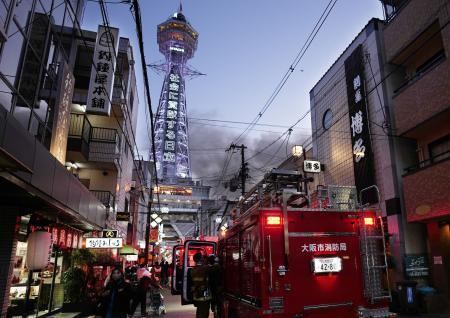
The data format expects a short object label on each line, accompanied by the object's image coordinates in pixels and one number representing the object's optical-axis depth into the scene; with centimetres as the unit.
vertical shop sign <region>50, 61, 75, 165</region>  1152
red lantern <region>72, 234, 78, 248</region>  1610
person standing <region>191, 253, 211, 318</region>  932
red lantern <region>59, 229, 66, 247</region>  1362
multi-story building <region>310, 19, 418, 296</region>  1580
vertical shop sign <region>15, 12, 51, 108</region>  973
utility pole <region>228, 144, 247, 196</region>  2848
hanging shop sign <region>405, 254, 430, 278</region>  1497
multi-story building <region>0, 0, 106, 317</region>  737
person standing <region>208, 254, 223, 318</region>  988
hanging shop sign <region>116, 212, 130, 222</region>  2583
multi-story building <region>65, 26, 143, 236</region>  2131
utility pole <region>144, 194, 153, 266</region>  2839
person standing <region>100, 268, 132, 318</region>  754
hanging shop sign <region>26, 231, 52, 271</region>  971
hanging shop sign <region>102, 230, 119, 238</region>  1909
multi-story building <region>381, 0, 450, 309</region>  1402
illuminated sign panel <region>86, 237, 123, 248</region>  1714
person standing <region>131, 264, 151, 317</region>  1430
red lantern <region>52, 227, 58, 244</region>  1238
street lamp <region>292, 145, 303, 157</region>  2127
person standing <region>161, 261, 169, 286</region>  3434
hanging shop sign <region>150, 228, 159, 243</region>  4688
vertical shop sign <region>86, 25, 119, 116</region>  1590
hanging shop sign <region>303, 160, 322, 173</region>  1972
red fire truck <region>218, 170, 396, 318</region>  693
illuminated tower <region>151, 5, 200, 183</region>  15488
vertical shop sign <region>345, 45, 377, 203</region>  1800
